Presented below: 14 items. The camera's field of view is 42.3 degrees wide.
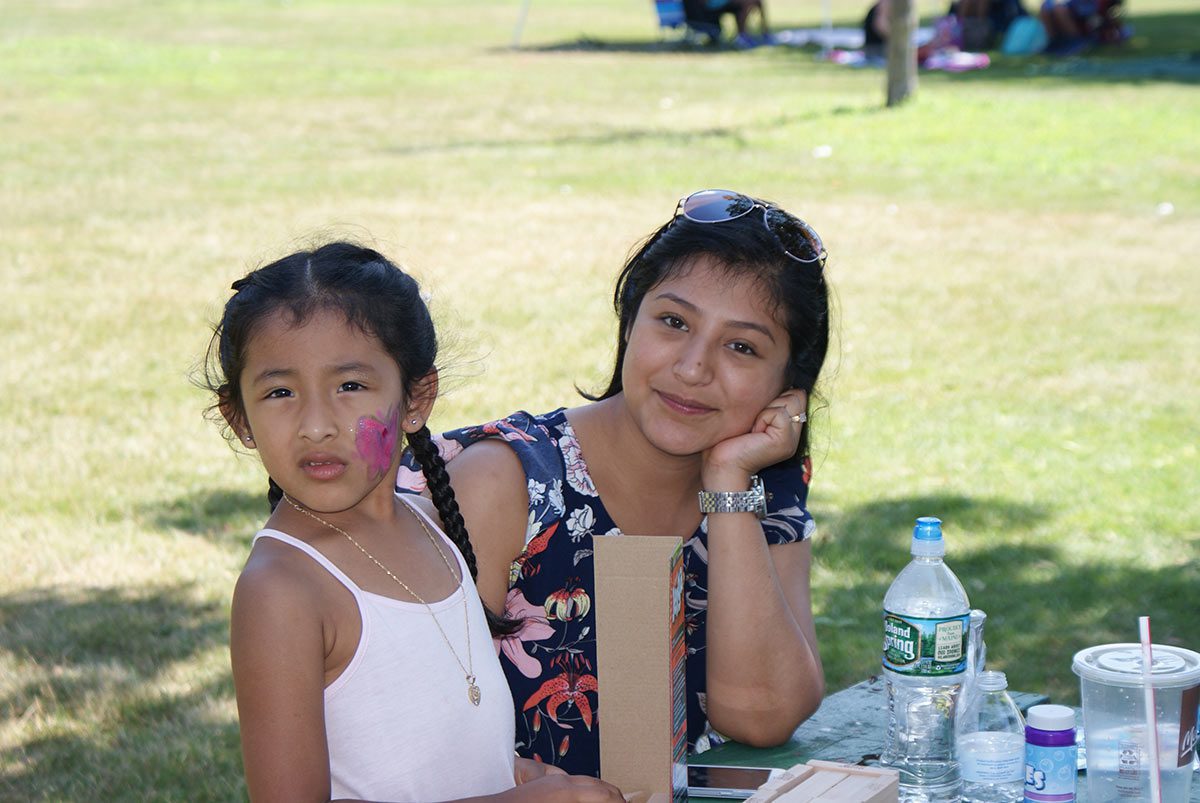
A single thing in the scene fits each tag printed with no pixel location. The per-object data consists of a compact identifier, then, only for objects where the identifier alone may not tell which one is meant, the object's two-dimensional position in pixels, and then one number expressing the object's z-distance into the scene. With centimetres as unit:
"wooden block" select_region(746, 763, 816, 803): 200
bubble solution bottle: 234
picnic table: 284
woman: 285
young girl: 208
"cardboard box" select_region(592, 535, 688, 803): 209
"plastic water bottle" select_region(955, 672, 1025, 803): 252
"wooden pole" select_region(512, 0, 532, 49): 3057
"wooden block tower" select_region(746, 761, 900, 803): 199
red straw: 212
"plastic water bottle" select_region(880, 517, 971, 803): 254
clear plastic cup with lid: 234
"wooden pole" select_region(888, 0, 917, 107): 1733
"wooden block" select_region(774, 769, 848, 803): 199
